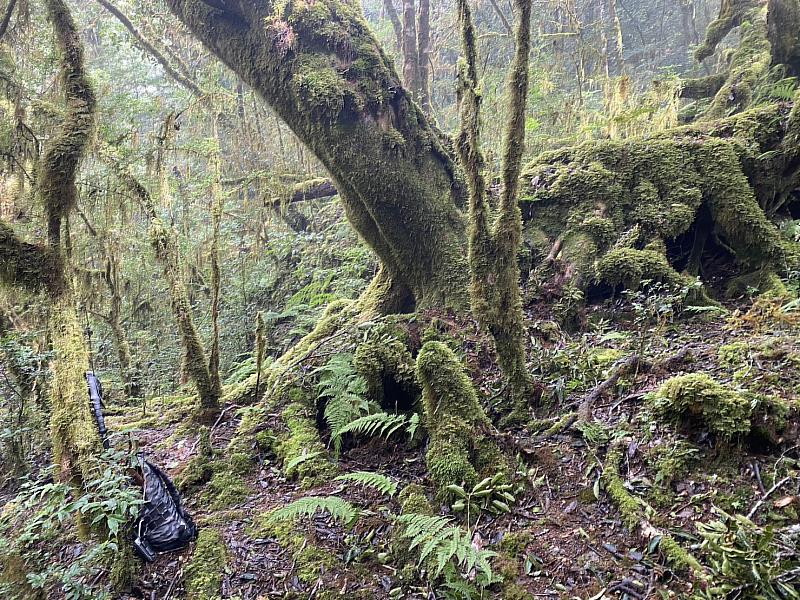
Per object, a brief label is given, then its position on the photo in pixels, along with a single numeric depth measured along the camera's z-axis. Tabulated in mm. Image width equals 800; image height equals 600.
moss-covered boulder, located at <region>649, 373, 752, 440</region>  2955
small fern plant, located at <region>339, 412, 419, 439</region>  4141
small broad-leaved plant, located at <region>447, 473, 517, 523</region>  3439
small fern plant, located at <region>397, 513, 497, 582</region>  2742
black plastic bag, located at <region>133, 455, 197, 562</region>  3600
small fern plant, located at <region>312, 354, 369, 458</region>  4605
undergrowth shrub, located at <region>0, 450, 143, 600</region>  3250
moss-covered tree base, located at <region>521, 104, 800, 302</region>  5559
